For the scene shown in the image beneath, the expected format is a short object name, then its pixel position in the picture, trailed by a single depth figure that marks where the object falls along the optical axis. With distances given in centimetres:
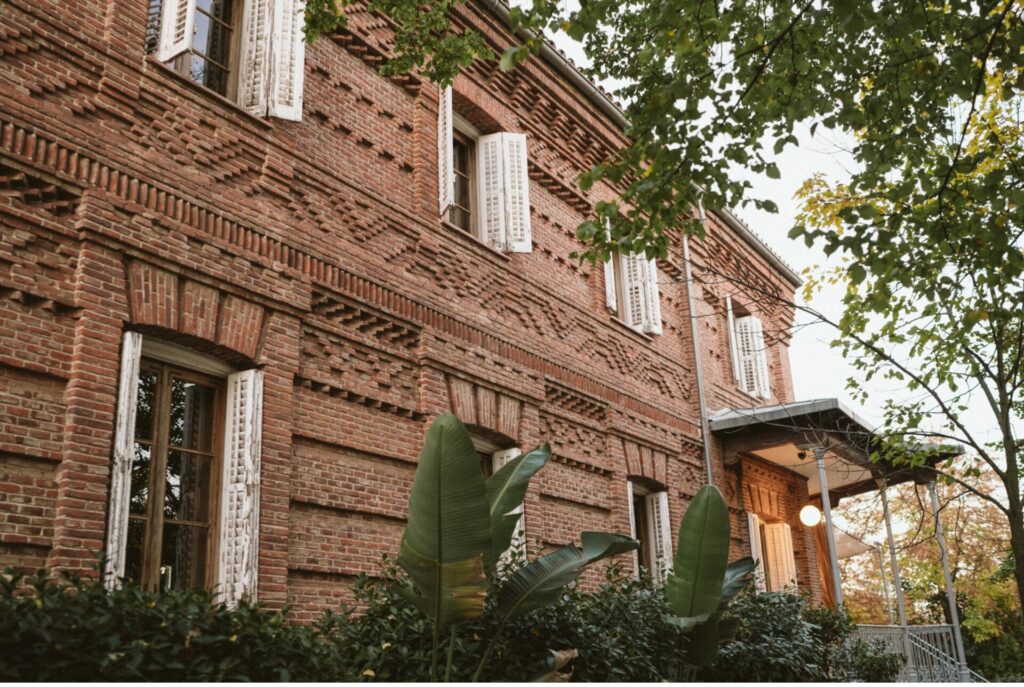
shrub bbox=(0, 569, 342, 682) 396
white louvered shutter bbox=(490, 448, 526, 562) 1043
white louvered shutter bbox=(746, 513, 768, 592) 1622
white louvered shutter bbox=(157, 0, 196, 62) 723
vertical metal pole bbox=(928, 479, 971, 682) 1522
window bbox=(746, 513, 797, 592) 1762
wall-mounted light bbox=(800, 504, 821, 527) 1750
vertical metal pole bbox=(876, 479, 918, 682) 1537
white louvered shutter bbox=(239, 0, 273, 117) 820
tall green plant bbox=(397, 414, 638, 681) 541
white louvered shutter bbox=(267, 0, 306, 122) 822
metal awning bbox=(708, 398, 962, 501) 1477
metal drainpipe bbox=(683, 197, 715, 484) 1524
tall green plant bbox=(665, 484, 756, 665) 736
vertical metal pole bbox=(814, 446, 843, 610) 1405
